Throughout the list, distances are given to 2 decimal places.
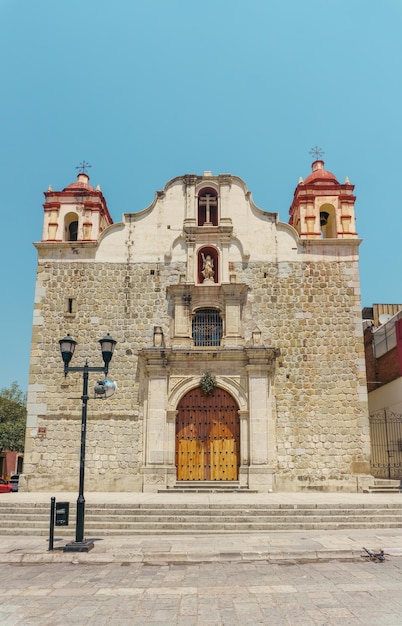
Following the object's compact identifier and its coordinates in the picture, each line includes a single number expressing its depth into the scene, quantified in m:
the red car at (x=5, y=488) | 23.17
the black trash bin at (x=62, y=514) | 9.20
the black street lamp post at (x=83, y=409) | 9.06
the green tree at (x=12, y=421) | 33.97
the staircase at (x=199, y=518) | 11.02
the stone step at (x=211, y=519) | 11.31
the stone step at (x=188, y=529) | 10.80
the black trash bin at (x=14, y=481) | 25.29
